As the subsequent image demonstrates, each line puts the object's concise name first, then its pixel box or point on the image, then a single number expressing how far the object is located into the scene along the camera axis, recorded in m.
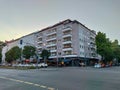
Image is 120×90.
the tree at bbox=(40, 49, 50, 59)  37.69
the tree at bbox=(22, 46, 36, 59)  40.80
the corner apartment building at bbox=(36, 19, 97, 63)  36.91
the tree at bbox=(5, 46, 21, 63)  44.51
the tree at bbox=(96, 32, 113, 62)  33.56
